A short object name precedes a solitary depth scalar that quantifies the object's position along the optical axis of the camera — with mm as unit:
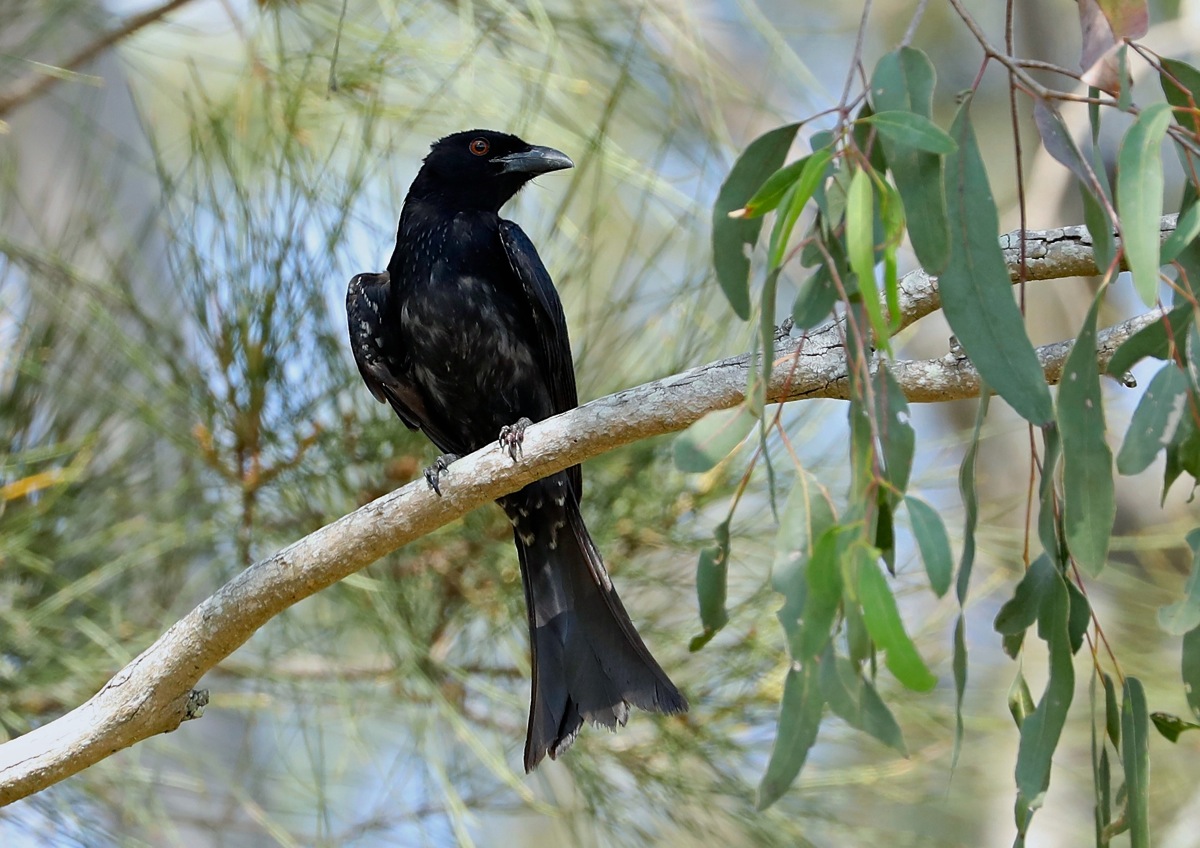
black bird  9494
